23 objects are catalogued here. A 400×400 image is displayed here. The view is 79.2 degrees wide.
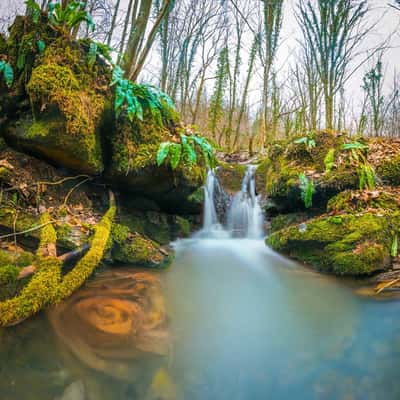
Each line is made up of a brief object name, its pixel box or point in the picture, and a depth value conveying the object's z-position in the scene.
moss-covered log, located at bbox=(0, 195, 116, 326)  1.70
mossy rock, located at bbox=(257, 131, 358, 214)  4.57
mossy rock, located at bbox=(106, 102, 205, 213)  3.64
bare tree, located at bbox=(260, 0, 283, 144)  13.23
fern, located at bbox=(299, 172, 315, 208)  4.64
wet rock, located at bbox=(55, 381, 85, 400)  1.37
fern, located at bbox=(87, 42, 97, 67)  3.26
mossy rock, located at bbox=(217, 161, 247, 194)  8.53
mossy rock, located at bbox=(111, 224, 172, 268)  3.32
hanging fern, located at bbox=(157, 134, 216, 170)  3.51
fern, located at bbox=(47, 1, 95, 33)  3.17
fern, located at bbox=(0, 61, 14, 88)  2.91
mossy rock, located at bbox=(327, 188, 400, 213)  3.94
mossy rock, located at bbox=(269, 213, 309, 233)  5.23
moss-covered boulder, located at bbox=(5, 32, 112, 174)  2.85
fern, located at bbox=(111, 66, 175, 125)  3.39
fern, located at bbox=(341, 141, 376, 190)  4.32
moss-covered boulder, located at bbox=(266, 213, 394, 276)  3.18
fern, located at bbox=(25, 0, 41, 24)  3.00
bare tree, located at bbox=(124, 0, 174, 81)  4.73
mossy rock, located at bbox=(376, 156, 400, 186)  4.67
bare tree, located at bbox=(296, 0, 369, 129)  11.20
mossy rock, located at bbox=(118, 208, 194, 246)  4.29
